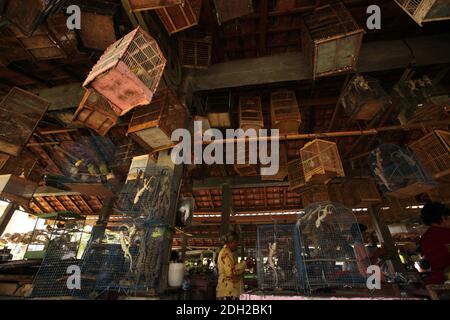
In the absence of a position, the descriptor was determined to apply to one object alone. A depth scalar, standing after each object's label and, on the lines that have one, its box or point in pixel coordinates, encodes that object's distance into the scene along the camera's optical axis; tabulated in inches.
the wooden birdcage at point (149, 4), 119.1
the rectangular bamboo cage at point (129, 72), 109.3
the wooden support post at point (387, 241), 288.8
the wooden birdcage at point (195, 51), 195.8
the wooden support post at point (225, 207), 293.1
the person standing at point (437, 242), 113.1
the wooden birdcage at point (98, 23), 150.1
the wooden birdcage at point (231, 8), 141.3
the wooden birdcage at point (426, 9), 115.3
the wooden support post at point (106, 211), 337.4
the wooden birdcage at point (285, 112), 208.2
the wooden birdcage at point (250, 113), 211.0
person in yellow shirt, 155.7
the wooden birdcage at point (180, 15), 146.5
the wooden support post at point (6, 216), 326.3
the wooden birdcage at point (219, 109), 221.8
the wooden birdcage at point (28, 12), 109.8
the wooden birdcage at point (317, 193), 265.5
